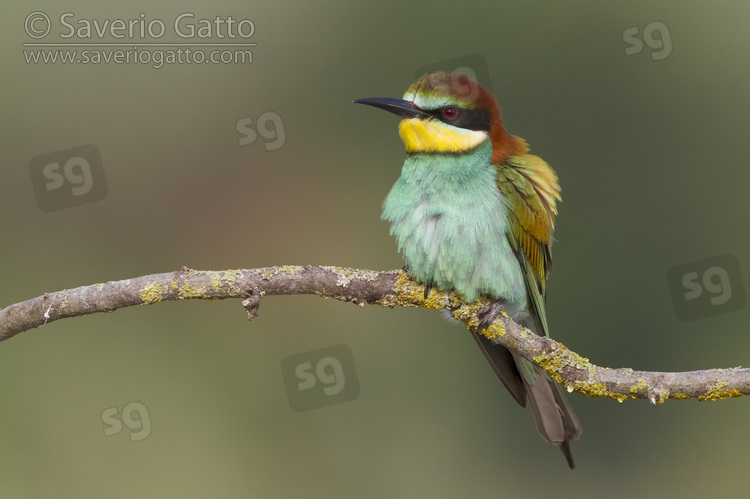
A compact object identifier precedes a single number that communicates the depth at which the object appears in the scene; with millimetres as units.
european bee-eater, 4495
